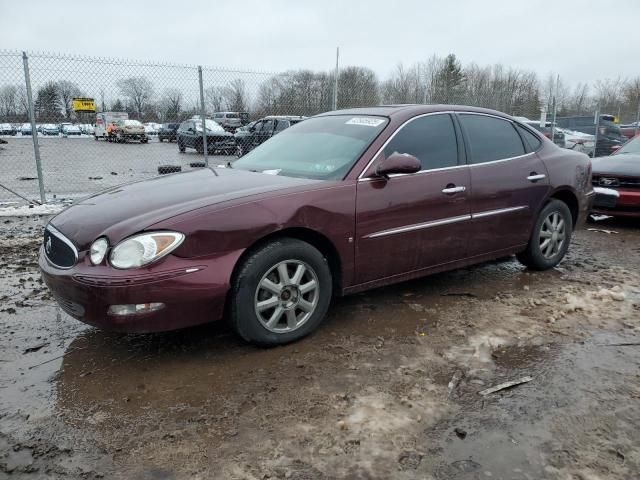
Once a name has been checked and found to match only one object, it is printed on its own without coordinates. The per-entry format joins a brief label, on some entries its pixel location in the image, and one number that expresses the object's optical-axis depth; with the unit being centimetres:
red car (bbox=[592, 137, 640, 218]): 706
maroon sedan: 293
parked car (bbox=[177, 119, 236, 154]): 1619
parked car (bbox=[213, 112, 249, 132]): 1320
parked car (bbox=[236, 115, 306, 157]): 1344
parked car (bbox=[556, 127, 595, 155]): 1889
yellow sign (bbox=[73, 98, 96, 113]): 907
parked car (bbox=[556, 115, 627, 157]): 1659
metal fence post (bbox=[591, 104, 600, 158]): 1504
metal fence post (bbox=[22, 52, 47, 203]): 773
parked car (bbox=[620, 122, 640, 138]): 2156
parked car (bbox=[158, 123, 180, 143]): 1511
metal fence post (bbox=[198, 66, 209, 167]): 889
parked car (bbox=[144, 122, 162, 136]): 1372
